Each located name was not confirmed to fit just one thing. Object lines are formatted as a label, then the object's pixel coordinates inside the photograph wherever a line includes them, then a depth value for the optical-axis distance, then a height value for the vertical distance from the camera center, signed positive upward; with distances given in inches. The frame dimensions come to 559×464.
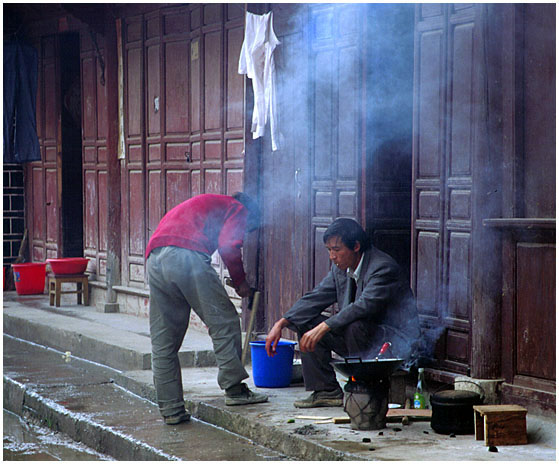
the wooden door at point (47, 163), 569.0 +30.1
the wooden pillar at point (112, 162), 493.0 +25.9
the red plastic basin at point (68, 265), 509.7 -28.7
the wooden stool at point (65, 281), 510.6 -40.0
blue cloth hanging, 572.1 +65.1
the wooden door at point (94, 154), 522.0 +32.3
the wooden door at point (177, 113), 405.4 +45.3
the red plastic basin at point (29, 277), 563.8 -38.9
